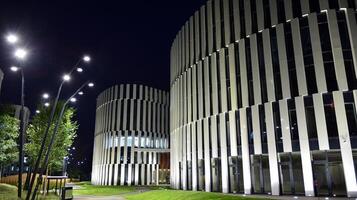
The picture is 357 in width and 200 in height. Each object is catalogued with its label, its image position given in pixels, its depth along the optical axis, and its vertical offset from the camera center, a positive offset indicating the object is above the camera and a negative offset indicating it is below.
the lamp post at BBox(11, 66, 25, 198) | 15.78 +1.31
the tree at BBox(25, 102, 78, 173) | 33.38 +3.14
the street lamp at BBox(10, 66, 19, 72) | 14.68 +4.79
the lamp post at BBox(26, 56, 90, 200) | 15.90 +2.79
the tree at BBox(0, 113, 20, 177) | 32.12 +4.00
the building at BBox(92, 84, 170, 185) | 56.88 +4.93
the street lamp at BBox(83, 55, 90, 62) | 15.88 +5.68
